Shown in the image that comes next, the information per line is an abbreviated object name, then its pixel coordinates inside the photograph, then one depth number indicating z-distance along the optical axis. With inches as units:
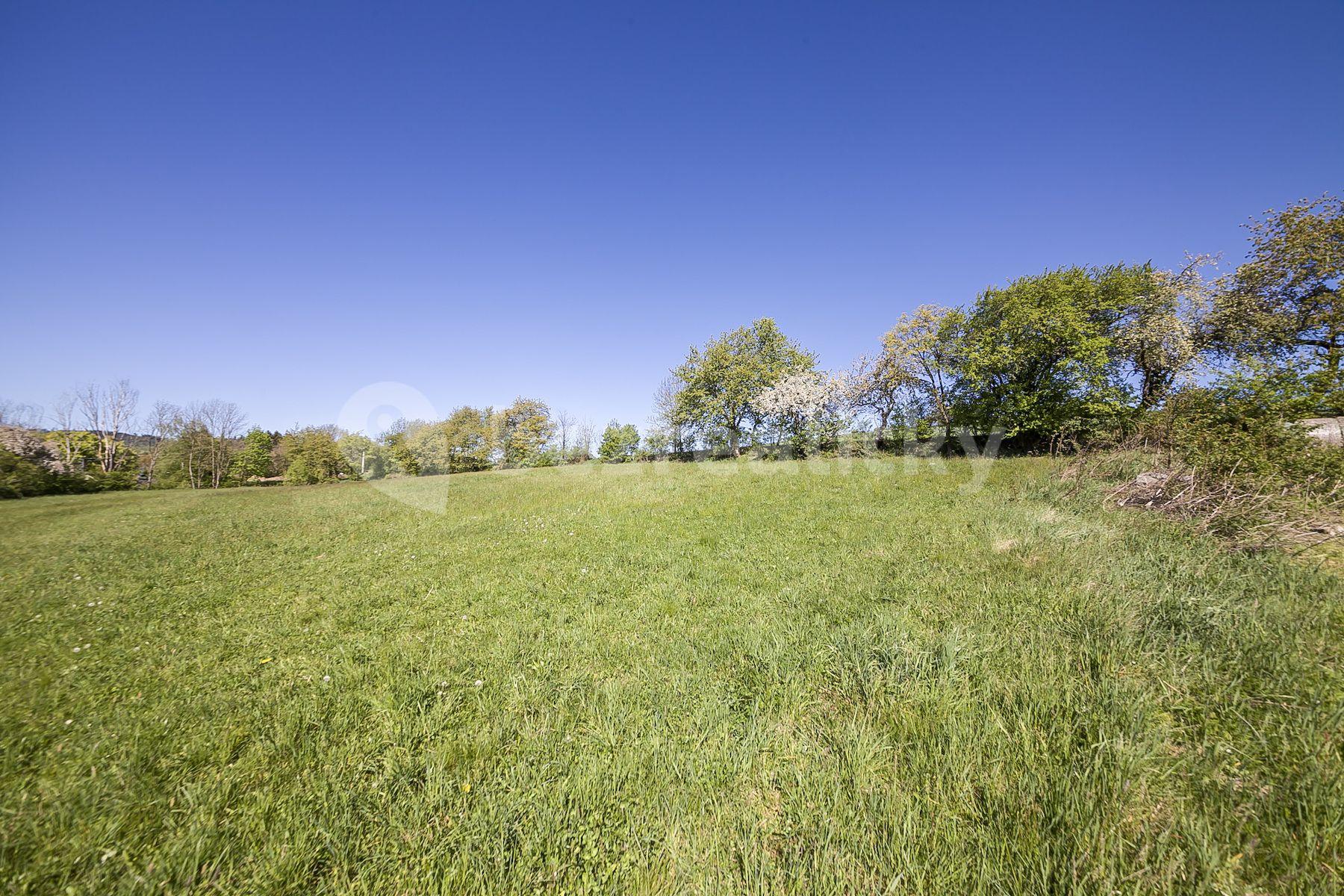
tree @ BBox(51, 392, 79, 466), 2085.4
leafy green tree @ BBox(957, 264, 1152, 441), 997.2
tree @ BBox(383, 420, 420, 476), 3201.3
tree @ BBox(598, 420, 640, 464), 2861.7
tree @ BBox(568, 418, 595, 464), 3014.3
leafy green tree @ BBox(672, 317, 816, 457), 1723.7
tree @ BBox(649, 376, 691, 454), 1980.8
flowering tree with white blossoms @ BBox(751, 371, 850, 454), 1678.2
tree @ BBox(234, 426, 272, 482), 2755.9
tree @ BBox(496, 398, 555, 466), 2787.9
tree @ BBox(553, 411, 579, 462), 3076.8
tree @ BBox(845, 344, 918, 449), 1524.4
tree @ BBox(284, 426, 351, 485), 2751.0
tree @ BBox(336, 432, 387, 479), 3366.1
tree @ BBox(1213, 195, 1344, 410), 649.0
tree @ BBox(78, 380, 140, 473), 2241.6
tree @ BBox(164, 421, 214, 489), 2345.0
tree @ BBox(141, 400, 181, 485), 2385.6
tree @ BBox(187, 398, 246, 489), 2390.5
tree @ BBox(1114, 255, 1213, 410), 940.0
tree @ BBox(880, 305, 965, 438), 1389.0
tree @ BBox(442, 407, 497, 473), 2876.5
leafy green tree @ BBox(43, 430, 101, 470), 2095.2
